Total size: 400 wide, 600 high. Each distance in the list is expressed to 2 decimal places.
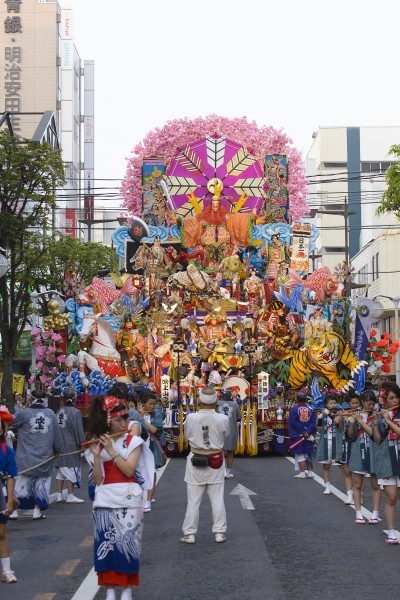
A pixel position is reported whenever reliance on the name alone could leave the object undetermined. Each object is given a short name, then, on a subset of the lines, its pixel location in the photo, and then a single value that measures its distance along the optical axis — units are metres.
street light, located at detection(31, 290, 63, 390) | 40.84
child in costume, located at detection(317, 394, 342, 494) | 17.89
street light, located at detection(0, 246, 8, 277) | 22.74
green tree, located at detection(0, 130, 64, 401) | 29.69
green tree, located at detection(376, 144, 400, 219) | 28.56
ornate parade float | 30.53
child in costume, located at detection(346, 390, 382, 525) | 13.31
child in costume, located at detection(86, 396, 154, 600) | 8.35
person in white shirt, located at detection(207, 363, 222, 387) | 28.48
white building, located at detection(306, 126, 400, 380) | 79.44
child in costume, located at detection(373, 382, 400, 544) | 12.03
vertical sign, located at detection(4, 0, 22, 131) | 73.56
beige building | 73.56
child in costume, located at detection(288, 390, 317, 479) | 20.88
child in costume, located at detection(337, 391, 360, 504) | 14.92
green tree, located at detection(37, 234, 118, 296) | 40.64
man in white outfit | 12.52
